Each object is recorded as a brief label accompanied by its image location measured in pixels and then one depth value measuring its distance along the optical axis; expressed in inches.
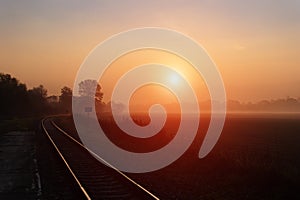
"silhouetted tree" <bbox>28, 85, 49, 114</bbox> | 4758.9
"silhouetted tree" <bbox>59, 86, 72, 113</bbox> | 7190.9
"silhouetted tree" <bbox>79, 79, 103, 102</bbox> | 6692.9
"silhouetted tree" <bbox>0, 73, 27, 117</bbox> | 3612.2
